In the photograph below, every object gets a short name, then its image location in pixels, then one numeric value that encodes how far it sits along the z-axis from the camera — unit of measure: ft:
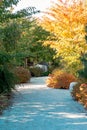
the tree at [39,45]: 101.72
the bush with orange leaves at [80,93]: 38.35
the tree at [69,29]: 65.31
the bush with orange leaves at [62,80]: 62.72
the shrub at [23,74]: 75.56
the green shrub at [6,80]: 46.12
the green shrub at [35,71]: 104.01
